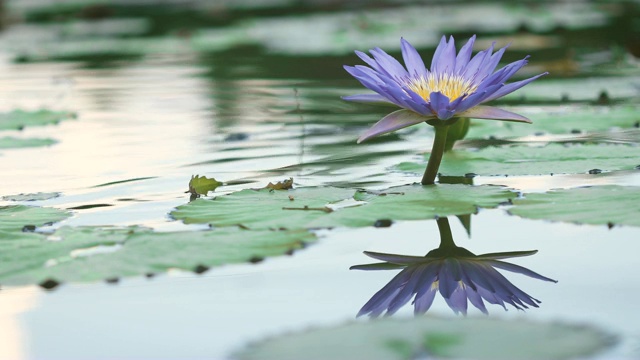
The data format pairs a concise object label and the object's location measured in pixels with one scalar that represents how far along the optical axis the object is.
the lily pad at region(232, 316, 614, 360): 2.10
